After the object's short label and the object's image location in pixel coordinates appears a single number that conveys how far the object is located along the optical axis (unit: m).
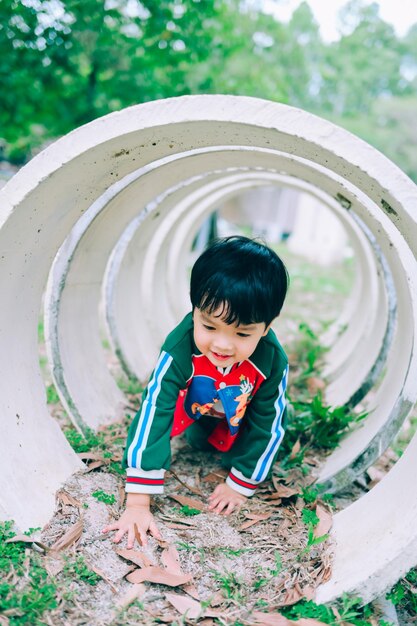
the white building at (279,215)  15.83
